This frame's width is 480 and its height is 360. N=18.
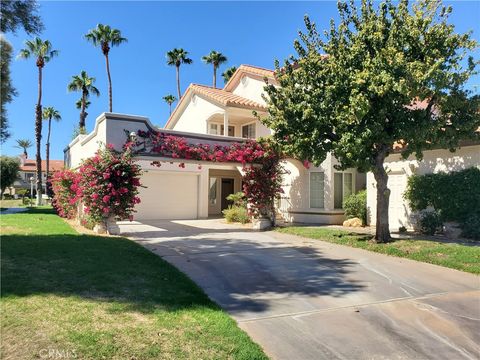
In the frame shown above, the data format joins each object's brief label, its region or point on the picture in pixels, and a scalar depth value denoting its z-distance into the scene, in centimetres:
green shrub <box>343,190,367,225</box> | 1700
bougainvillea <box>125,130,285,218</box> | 1531
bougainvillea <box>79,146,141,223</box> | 1266
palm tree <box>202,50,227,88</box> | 4384
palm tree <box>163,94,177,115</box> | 5223
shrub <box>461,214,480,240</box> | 1227
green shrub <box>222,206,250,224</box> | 1845
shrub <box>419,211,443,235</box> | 1343
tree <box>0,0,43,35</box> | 958
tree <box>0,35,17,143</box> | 1161
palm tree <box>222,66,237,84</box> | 4316
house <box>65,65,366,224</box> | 1553
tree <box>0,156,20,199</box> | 4934
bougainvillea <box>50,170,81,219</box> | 1808
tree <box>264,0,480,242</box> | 997
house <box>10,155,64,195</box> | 6912
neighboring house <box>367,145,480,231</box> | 1327
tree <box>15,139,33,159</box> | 8568
